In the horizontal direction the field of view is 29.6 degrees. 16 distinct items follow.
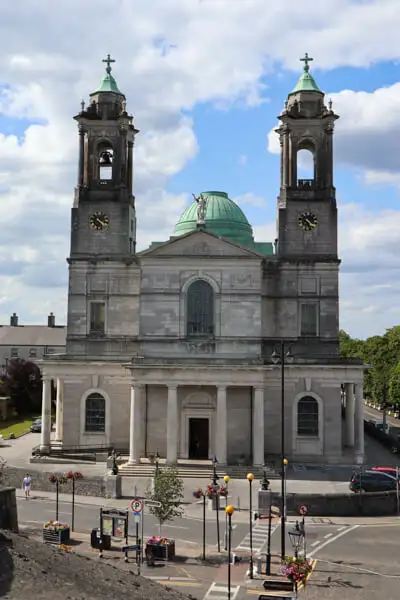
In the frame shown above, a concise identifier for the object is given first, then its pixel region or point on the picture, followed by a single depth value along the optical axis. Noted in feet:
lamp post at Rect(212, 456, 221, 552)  101.73
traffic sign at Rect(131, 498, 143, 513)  94.38
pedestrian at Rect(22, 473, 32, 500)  134.82
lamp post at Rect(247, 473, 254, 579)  89.00
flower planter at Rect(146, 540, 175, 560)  95.04
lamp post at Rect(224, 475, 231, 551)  102.93
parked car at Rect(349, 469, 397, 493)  135.85
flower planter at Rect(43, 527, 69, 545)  100.53
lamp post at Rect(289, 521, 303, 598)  94.99
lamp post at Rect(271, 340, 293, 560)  92.17
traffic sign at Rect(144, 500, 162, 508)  101.46
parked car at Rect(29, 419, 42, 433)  237.78
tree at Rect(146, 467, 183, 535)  100.89
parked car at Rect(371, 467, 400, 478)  145.28
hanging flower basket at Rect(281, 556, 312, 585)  73.05
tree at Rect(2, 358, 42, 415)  292.20
